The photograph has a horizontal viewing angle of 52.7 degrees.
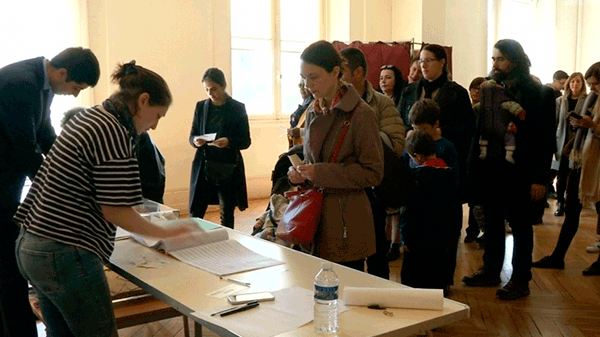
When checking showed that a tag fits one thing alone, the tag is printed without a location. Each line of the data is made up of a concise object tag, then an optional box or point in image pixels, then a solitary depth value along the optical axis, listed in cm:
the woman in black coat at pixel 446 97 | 364
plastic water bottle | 148
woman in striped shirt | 156
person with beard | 341
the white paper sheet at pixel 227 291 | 178
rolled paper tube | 161
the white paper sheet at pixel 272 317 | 149
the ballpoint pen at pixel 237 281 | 188
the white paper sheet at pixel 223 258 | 206
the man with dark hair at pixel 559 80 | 756
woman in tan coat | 224
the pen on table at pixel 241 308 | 159
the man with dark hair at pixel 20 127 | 245
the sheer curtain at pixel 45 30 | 562
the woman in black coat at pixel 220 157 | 438
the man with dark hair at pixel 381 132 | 325
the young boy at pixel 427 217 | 311
